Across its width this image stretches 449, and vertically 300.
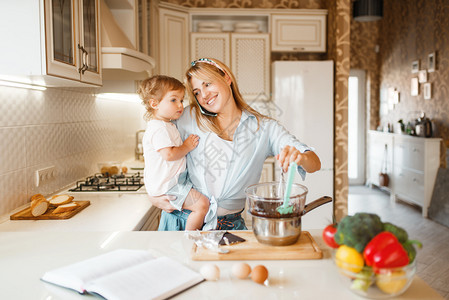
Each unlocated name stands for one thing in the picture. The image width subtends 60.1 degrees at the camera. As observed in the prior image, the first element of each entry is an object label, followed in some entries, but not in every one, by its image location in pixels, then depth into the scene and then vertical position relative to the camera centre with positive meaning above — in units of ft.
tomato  2.94 -0.82
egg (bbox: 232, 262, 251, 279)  3.19 -1.16
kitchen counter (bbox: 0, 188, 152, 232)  5.32 -1.31
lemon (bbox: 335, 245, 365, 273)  2.68 -0.91
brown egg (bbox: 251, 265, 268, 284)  3.10 -1.16
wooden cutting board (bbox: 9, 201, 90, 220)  5.72 -1.26
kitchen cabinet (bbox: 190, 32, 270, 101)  13.94 +2.73
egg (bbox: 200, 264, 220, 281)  3.20 -1.18
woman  5.58 -0.17
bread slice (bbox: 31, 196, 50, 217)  5.73 -1.14
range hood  7.02 +1.42
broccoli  2.72 -0.72
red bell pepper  2.58 -0.83
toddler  5.73 -0.29
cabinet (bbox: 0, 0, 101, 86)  4.70 +1.14
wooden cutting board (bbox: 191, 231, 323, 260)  3.64 -1.17
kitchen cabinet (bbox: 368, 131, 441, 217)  16.25 -1.63
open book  2.94 -1.20
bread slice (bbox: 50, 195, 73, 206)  6.18 -1.12
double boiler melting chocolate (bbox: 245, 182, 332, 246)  3.72 -0.85
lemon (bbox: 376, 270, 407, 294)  2.64 -1.06
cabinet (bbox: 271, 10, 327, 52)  14.08 +3.66
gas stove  7.70 -1.12
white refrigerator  13.19 +0.58
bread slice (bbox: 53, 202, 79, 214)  5.89 -1.19
